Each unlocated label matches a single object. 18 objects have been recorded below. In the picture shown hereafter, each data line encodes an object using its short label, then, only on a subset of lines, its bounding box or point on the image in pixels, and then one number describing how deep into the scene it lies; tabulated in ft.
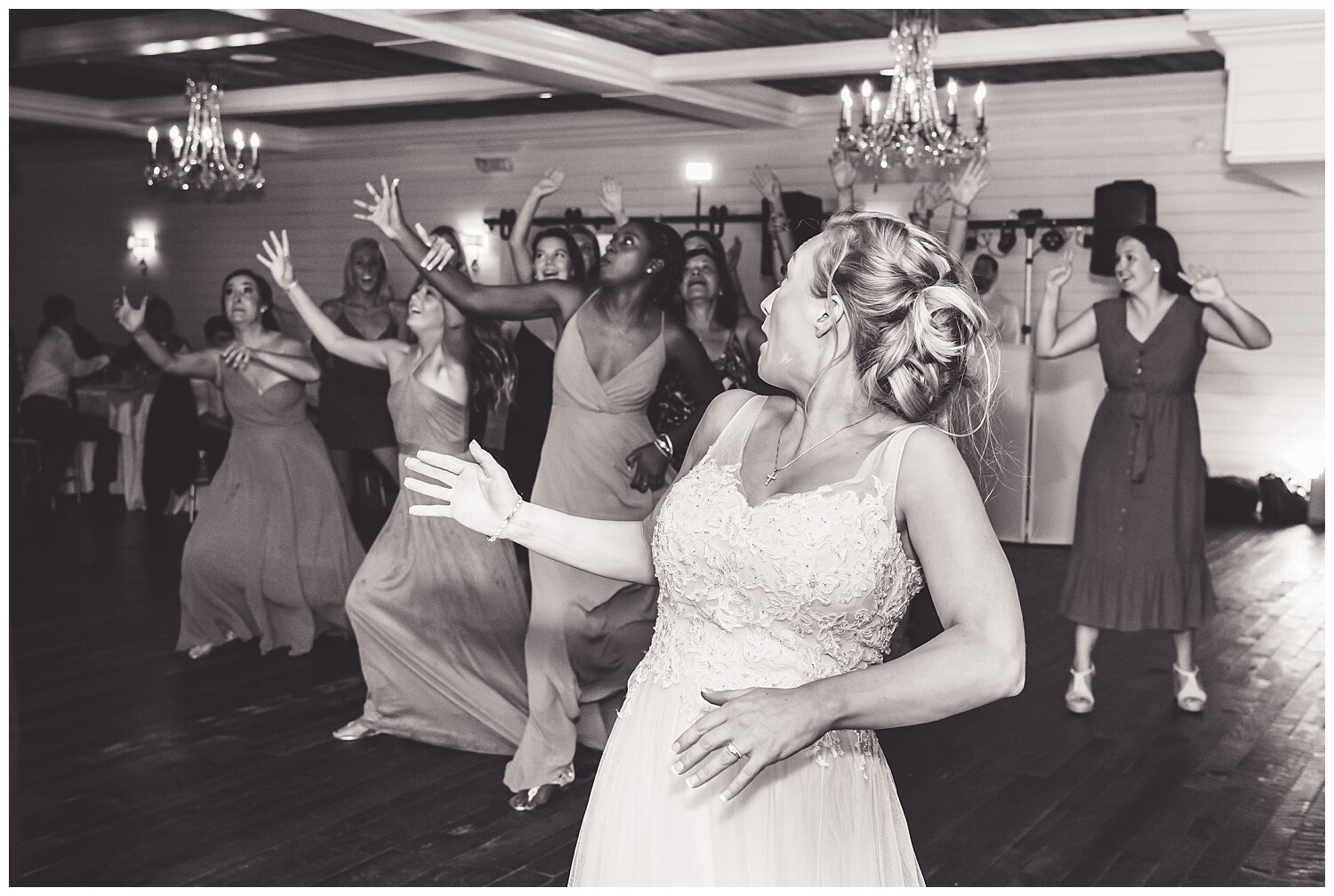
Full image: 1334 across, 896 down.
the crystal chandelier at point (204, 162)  25.79
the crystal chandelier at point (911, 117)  19.74
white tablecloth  31.45
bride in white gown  5.44
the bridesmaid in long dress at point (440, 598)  13.99
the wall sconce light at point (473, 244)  40.37
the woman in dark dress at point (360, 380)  20.02
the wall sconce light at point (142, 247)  45.93
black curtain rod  32.32
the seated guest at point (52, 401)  30.66
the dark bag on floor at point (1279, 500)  30.55
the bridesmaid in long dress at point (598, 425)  12.98
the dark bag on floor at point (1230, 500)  30.99
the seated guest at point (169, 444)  28.04
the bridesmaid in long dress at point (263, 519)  17.81
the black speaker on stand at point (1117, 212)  29.60
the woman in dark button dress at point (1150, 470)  15.52
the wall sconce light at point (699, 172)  30.14
